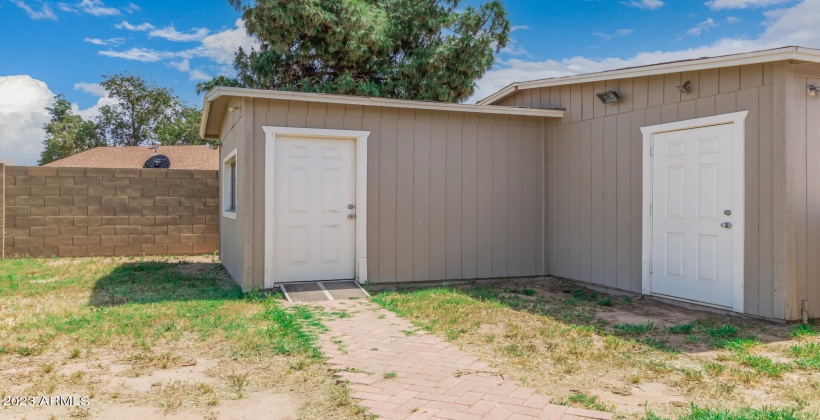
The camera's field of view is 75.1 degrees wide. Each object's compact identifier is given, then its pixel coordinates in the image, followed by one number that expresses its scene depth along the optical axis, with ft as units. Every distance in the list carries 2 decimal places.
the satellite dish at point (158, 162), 51.83
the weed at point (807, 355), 12.44
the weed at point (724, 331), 15.29
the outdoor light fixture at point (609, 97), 22.09
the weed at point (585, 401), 9.72
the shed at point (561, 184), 17.03
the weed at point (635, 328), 15.76
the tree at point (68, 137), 92.53
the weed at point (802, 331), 15.28
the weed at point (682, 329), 15.89
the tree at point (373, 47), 43.34
